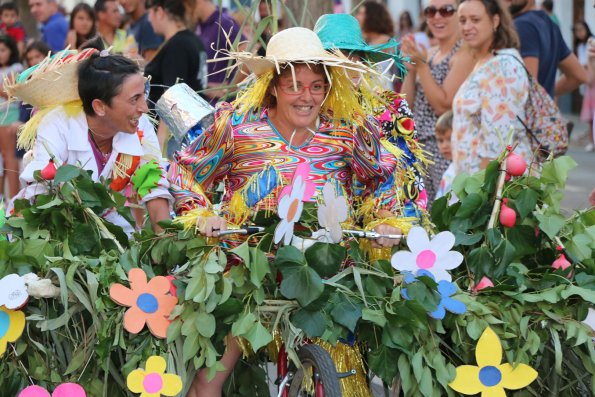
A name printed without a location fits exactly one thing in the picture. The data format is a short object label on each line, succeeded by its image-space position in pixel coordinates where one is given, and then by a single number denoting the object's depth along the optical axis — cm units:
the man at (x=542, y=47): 1605
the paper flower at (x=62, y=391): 889
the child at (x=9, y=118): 2236
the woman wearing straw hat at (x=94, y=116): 1073
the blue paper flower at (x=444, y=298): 867
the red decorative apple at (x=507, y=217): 937
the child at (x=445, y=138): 1502
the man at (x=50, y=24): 2652
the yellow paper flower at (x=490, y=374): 876
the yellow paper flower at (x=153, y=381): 869
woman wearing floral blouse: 1420
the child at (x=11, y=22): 2962
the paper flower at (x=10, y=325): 910
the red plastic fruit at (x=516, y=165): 952
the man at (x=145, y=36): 1980
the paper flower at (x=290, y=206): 857
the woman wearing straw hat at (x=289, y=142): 943
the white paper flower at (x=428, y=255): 895
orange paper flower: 880
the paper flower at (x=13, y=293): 897
